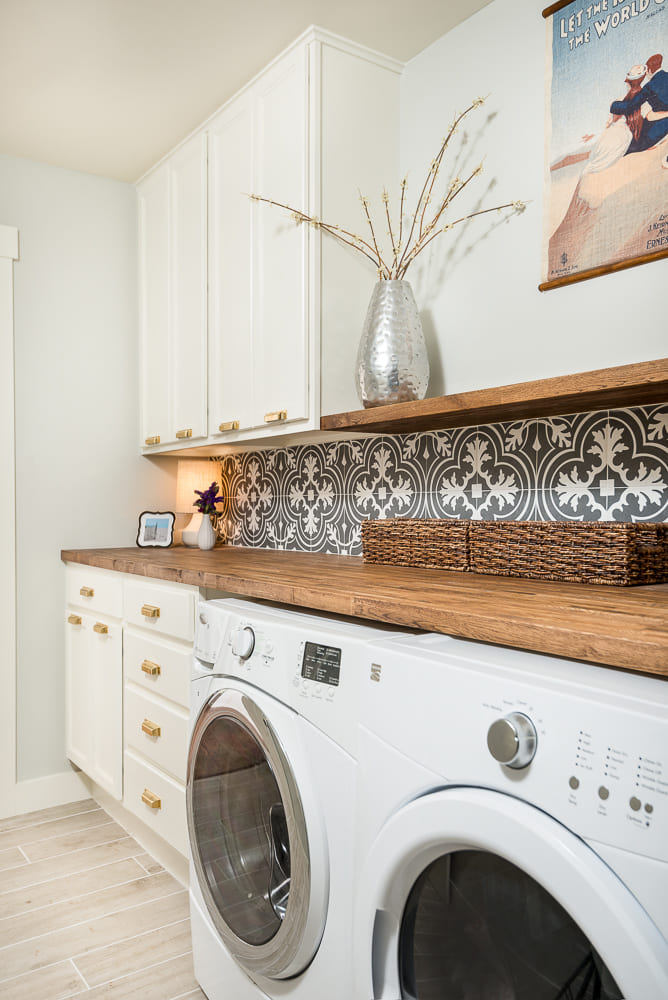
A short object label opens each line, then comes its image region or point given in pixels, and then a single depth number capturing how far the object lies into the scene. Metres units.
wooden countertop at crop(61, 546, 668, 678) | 0.87
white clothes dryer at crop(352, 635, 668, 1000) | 0.69
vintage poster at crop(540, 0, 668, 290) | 1.52
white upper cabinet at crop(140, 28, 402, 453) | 2.04
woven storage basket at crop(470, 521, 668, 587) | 1.40
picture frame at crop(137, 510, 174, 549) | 2.92
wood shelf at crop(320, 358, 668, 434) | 1.33
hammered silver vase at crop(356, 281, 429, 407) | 1.90
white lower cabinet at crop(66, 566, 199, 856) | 1.97
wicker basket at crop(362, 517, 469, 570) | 1.73
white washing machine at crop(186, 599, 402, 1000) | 1.16
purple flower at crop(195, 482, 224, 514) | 2.86
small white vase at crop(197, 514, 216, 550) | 2.83
